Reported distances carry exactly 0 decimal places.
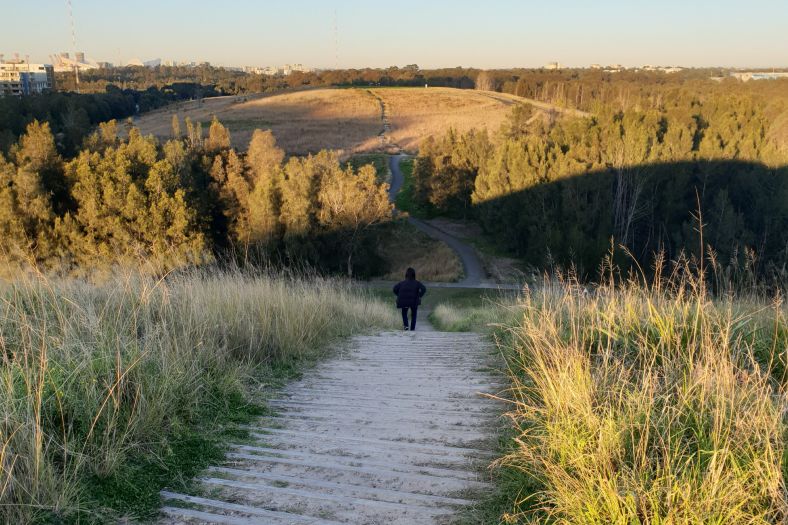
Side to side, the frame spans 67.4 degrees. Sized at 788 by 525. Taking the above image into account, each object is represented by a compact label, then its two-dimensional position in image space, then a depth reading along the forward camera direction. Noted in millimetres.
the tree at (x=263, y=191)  34312
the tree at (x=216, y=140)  39375
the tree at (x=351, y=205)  35094
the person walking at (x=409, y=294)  11352
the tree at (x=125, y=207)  32031
